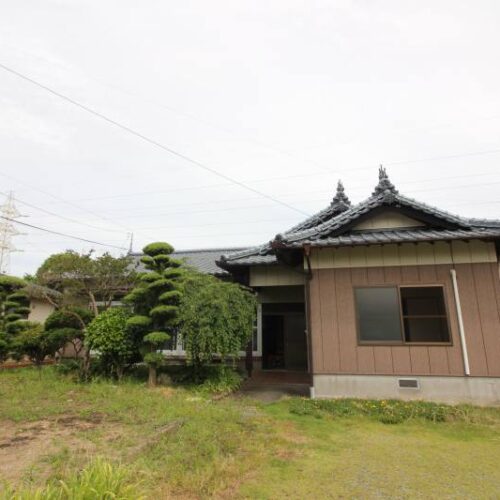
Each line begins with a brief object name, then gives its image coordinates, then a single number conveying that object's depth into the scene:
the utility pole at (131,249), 19.14
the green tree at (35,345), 10.06
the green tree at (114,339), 8.06
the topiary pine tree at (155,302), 7.91
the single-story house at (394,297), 6.27
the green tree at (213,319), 7.28
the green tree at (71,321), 9.63
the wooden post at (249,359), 9.69
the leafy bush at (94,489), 2.38
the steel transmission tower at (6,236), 27.97
